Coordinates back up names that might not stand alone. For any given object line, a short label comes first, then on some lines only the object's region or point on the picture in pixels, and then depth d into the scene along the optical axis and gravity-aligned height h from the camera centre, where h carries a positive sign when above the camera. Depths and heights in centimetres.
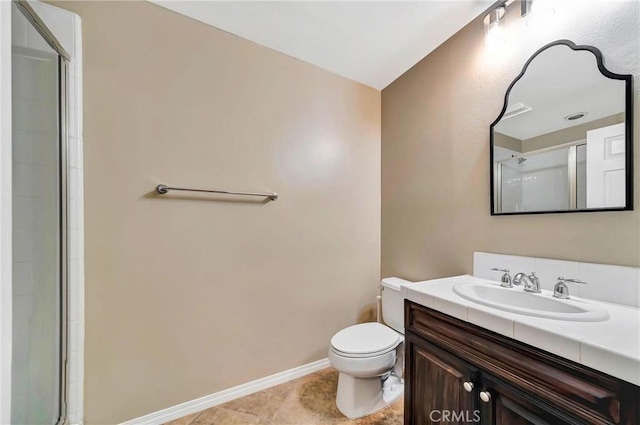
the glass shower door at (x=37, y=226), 97 -6
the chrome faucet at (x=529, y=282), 107 -31
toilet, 138 -86
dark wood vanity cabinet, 63 -53
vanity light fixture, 129 +97
